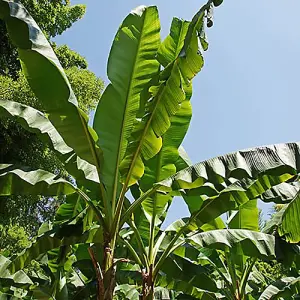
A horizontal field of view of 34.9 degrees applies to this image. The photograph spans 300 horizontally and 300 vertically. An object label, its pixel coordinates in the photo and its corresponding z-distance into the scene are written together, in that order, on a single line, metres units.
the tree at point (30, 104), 7.25
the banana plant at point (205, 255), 3.36
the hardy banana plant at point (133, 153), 2.93
